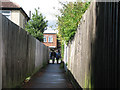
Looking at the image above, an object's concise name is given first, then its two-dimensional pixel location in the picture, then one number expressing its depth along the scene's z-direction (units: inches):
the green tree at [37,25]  1057.0
